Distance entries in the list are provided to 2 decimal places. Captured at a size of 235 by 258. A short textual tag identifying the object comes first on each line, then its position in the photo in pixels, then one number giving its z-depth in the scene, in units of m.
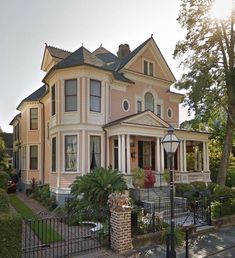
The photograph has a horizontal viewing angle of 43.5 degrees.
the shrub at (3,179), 15.36
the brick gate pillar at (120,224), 9.42
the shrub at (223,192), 14.80
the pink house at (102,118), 17.55
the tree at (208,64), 20.14
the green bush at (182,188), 17.73
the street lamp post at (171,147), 8.48
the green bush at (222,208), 13.91
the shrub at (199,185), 19.36
